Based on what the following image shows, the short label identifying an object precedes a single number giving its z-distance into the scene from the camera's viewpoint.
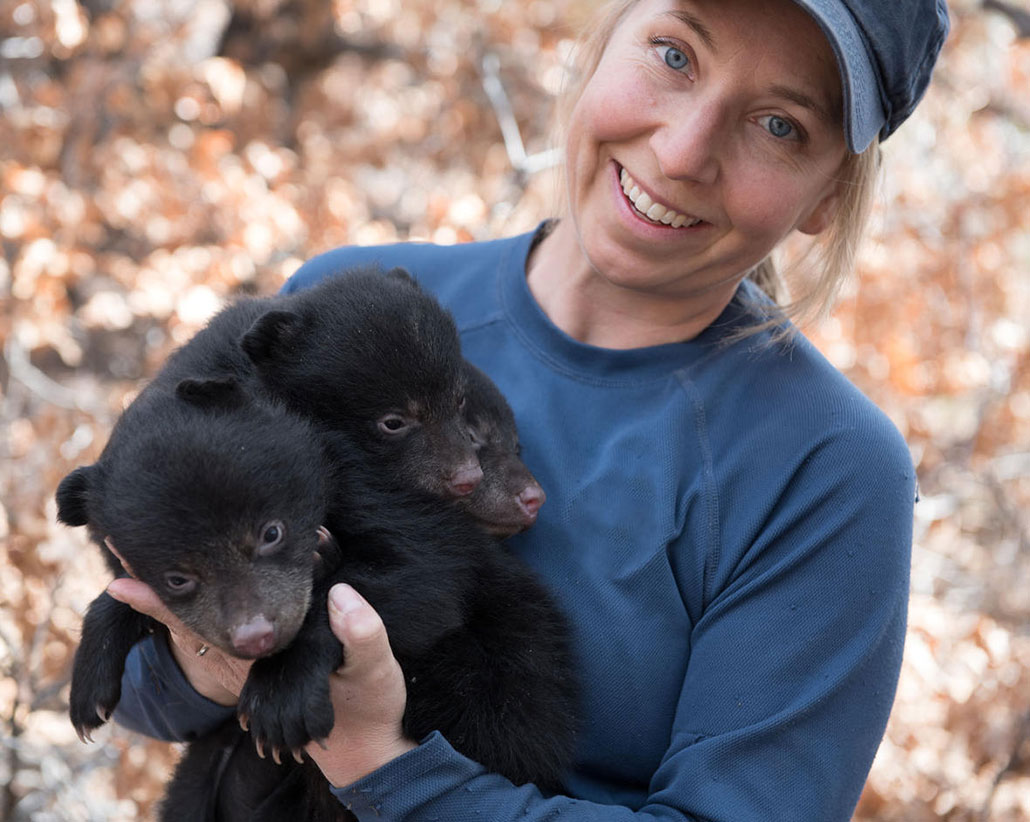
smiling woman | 1.57
